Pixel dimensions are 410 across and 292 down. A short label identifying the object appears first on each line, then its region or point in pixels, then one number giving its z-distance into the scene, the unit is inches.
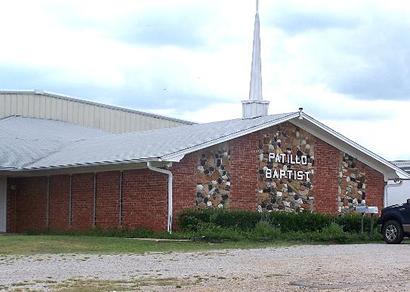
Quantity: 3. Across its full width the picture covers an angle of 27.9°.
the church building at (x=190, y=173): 1015.6
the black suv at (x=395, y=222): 906.7
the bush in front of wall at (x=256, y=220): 974.4
